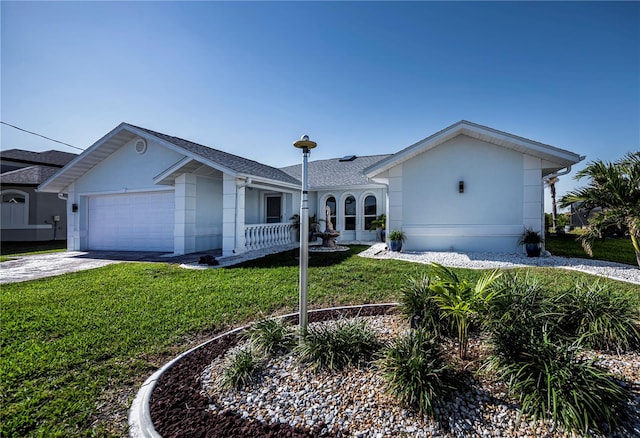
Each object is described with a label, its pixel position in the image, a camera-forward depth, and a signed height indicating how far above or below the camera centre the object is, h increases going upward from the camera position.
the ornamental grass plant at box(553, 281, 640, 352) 3.03 -1.02
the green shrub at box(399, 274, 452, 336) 3.41 -1.06
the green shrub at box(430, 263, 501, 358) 2.73 -0.72
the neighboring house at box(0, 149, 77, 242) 18.11 +0.68
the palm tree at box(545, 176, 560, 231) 20.48 +0.95
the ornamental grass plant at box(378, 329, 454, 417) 2.29 -1.26
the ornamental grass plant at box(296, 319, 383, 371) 2.91 -1.30
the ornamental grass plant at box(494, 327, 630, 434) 2.05 -1.24
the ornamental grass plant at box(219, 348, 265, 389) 2.73 -1.44
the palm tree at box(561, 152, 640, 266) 7.41 +0.67
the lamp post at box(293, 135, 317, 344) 3.40 -0.27
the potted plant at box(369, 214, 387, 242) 15.12 -0.25
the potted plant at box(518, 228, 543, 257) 9.63 -0.69
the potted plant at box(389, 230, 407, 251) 11.21 -0.72
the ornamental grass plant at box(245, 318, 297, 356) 3.26 -1.33
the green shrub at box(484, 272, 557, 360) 2.67 -0.95
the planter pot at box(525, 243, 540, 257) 9.64 -0.89
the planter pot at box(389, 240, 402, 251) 11.21 -0.90
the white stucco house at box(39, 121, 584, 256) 10.36 +1.17
